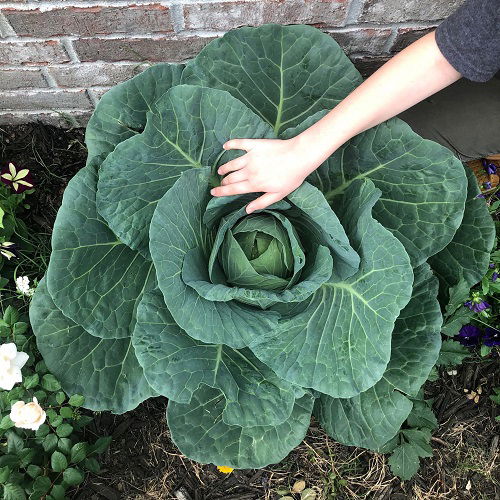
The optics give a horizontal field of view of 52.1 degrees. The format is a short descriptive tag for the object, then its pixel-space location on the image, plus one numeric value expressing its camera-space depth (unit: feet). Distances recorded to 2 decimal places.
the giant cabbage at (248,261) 4.65
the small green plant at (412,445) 6.31
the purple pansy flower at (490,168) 7.15
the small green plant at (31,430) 4.68
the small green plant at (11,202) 6.27
